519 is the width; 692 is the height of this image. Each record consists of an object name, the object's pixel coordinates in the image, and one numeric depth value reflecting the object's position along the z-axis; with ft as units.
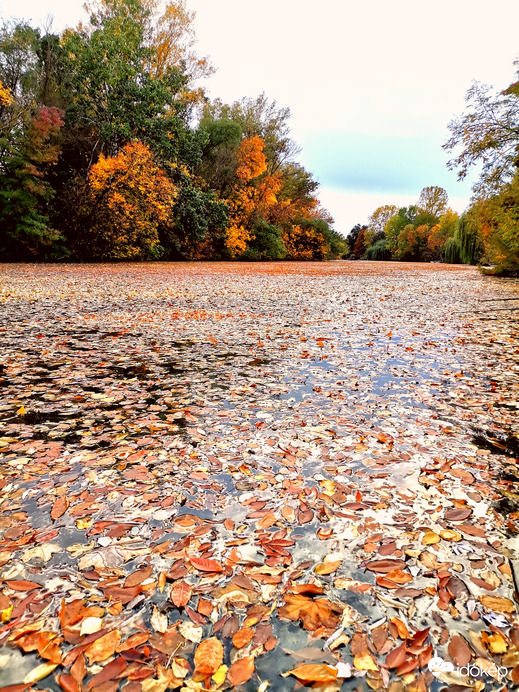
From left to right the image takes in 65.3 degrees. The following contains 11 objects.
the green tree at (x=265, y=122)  121.39
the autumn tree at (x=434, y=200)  239.50
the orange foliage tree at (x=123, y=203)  69.82
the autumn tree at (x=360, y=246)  303.07
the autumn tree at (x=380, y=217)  306.35
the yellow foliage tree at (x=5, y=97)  57.93
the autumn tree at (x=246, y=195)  110.11
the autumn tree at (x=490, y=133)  50.57
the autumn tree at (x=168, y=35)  84.17
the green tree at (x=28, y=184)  62.34
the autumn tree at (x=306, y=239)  138.72
